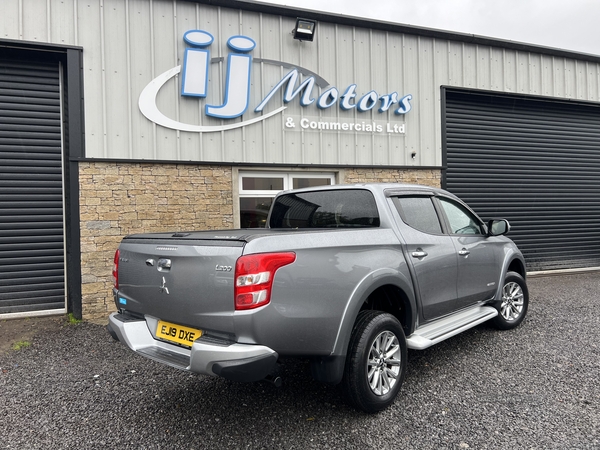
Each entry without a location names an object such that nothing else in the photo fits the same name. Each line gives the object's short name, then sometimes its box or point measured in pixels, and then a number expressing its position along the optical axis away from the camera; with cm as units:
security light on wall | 704
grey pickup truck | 251
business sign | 654
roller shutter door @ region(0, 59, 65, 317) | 617
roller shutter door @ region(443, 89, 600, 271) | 889
